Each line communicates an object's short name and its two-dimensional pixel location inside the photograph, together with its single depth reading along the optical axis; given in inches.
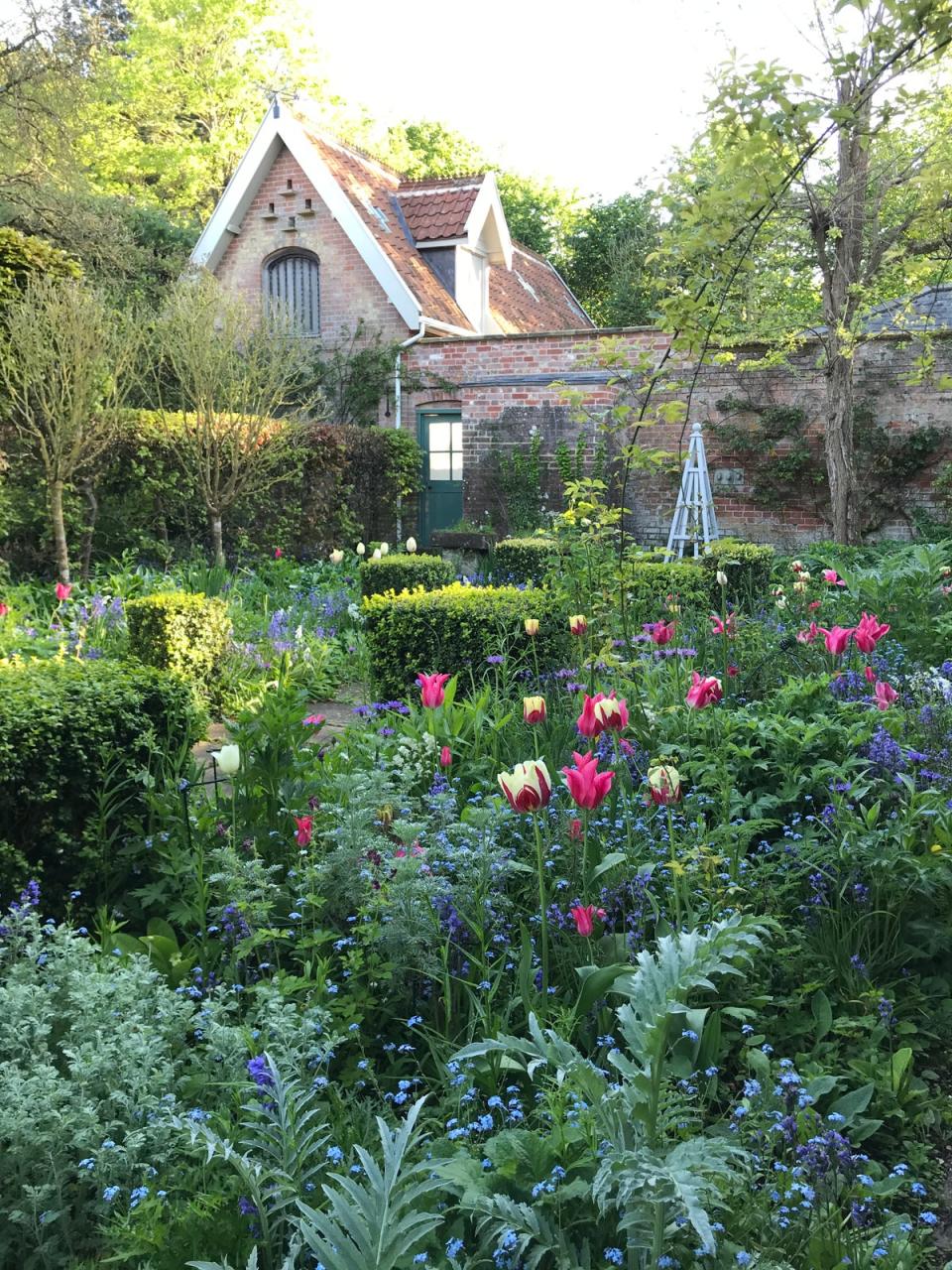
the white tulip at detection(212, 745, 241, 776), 116.6
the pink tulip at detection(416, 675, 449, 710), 133.5
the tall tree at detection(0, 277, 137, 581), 343.3
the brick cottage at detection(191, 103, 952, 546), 535.8
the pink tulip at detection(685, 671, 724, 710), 112.8
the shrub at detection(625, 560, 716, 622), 226.1
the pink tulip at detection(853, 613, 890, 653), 140.4
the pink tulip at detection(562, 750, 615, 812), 89.0
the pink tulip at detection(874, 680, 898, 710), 131.3
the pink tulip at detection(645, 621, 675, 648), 146.9
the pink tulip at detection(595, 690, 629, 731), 107.8
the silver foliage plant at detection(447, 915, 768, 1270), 60.1
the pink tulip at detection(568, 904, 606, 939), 91.4
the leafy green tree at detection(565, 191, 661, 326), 952.3
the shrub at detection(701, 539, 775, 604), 301.0
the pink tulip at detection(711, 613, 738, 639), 185.1
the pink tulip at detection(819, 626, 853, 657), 143.3
